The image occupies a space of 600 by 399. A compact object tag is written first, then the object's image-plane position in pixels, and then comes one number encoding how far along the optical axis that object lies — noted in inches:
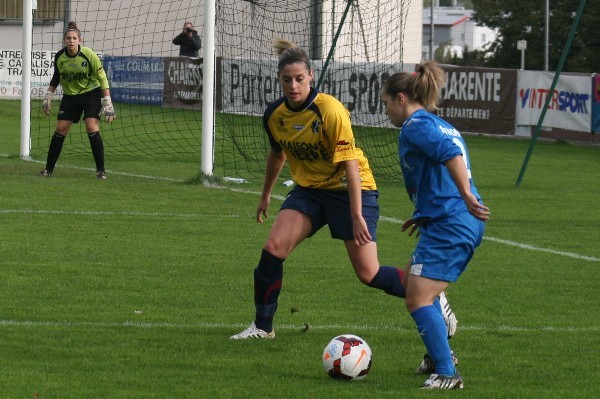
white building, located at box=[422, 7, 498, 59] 3718.0
